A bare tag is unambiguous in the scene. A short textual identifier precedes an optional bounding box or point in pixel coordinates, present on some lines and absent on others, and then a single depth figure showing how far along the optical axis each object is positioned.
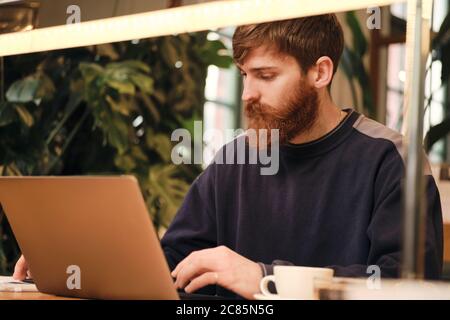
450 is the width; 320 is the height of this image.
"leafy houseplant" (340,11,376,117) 4.57
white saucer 1.93
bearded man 2.61
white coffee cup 1.97
